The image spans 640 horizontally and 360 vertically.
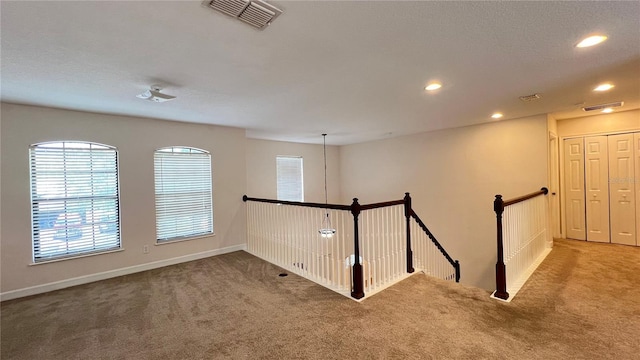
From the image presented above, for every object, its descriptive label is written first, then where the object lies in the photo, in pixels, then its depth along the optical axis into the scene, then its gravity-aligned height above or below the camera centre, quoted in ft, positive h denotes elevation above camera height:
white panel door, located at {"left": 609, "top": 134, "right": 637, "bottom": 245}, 15.20 -1.00
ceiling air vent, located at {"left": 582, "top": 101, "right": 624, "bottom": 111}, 13.32 +3.38
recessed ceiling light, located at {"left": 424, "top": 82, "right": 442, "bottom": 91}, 9.80 +3.38
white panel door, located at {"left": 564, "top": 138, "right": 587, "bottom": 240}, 16.78 -0.96
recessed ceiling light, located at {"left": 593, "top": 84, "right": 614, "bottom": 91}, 10.36 +3.37
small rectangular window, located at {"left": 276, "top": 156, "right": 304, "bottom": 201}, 22.74 +0.07
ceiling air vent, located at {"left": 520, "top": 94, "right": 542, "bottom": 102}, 11.46 +3.34
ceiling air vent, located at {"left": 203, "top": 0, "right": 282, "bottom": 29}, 5.04 +3.37
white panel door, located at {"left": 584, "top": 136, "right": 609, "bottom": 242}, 15.98 -0.95
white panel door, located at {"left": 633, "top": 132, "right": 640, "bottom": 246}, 14.98 -0.31
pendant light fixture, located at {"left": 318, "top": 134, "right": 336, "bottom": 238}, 12.48 -2.48
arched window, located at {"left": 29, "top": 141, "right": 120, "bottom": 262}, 11.51 -0.68
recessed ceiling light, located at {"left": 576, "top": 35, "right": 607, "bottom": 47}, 6.63 +3.36
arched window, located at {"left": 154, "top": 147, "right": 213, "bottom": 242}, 14.65 -0.66
